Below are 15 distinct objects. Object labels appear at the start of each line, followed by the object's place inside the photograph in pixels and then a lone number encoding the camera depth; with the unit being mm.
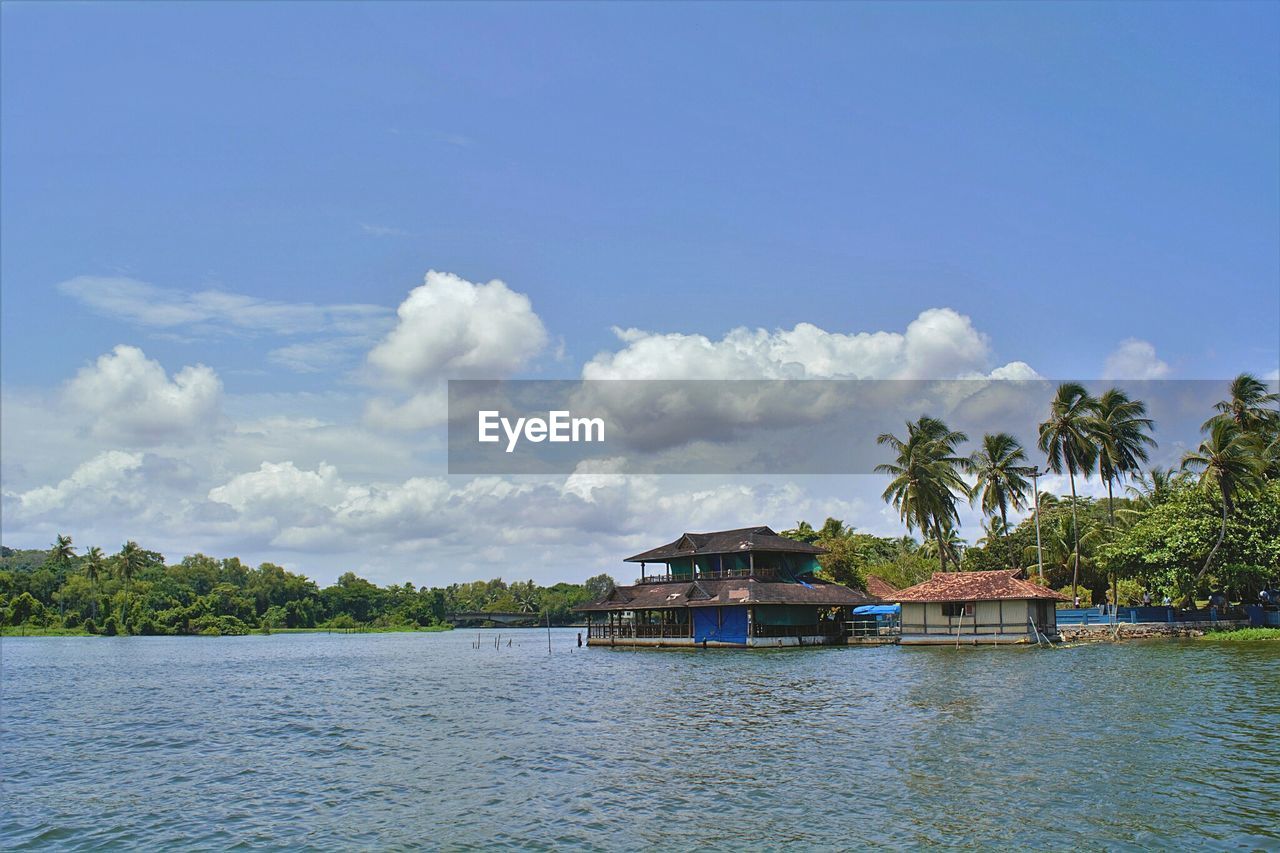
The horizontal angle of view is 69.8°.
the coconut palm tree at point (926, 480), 65500
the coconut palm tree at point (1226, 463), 48562
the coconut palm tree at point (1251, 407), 56406
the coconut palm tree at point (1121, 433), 61125
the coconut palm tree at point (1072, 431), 60094
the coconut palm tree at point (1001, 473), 65500
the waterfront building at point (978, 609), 52000
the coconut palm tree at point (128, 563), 116625
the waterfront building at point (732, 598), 58644
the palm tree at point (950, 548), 83938
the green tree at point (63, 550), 123562
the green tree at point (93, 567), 119062
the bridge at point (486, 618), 147762
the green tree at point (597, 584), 183912
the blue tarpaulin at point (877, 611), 68062
